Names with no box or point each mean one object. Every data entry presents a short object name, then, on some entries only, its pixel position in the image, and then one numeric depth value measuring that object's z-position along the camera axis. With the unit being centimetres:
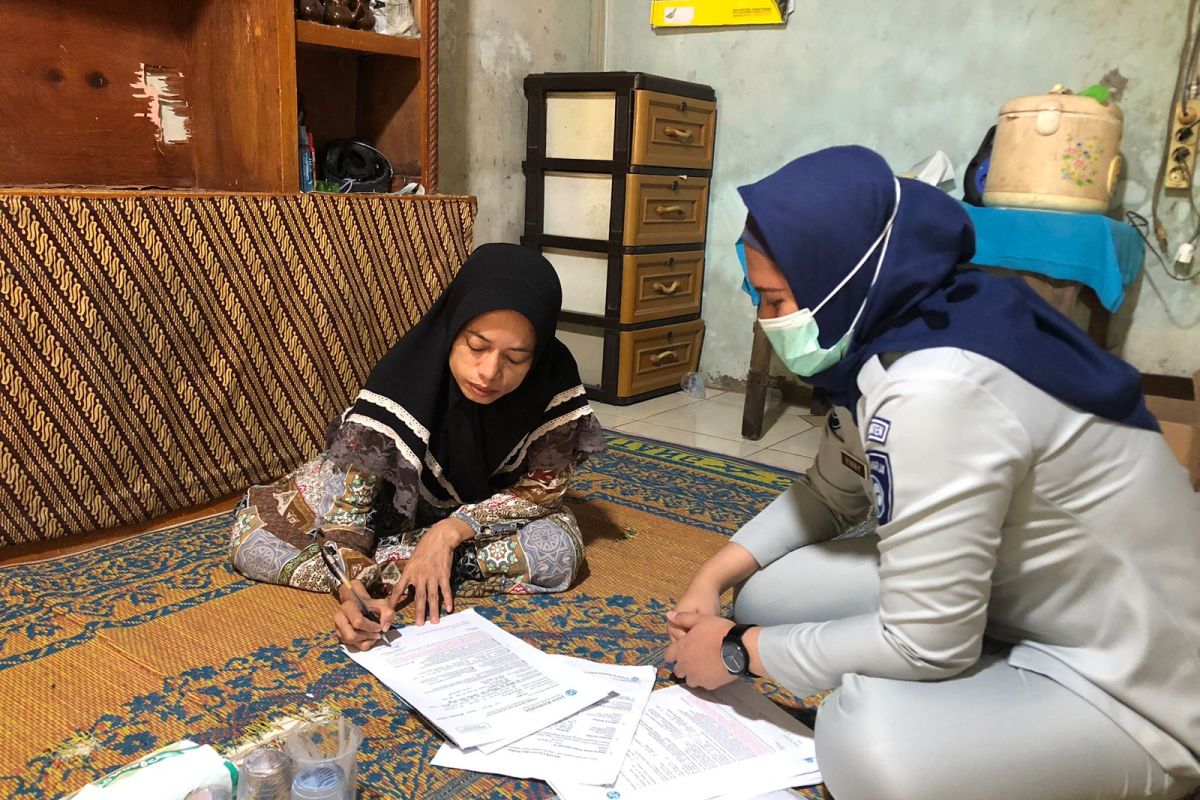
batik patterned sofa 170
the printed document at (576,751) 110
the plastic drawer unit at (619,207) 316
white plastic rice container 242
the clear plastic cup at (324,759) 96
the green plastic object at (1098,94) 249
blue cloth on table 236
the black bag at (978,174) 274
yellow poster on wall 335
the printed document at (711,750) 106
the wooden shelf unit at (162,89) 206
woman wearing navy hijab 88
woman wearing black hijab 149
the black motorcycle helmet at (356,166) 256
